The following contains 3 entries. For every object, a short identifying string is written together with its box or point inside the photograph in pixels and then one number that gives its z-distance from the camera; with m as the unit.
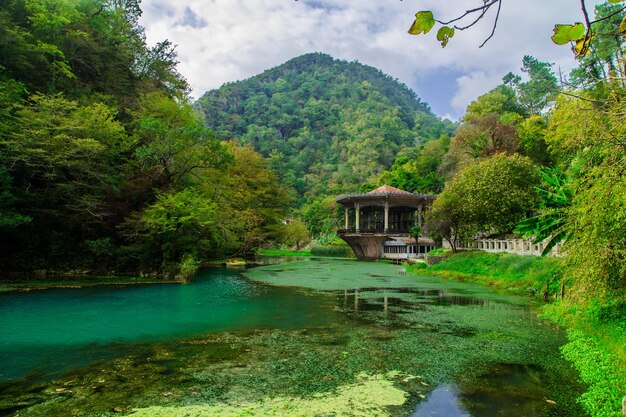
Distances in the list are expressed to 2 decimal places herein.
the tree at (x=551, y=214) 11.70
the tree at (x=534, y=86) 41.91
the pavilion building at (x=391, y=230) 37.31
